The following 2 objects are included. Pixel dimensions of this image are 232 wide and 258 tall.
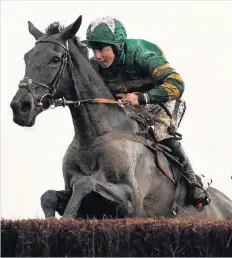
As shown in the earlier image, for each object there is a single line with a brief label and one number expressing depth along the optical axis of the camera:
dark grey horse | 11.71
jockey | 12.77
